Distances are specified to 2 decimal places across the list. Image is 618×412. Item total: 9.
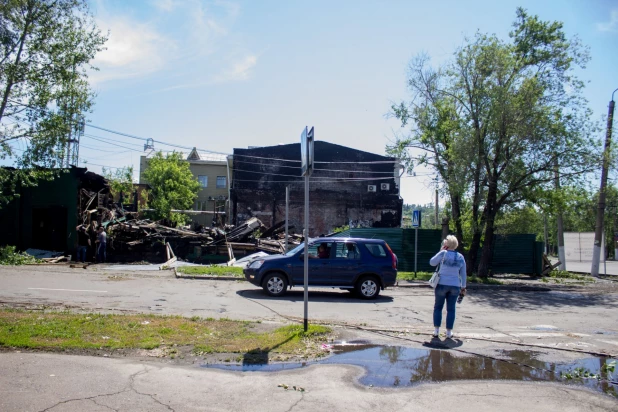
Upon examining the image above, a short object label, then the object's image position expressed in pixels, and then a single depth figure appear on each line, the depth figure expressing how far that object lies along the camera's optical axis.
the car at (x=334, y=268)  12.71
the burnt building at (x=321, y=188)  46.34
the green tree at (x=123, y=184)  35.59
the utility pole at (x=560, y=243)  24.00
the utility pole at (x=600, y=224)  21.53
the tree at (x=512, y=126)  18.06
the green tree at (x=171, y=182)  47.84
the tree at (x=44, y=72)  13.41
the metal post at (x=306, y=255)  7.61
